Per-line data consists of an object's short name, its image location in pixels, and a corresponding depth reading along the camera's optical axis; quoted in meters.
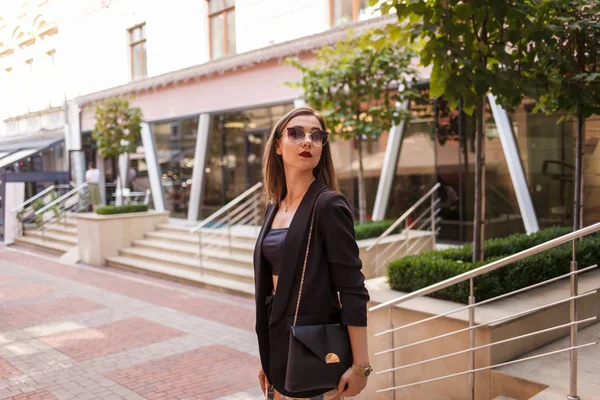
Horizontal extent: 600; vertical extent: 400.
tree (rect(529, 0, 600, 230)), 5.70
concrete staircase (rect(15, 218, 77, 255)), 16.33
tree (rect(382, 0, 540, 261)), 5.17
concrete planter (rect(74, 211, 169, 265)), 14.06
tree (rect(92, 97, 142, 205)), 15.20
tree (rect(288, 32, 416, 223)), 9.95
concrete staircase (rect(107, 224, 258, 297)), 11.05
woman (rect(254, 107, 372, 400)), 2.56
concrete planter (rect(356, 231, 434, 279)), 9.29
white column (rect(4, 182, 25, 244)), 18.00
